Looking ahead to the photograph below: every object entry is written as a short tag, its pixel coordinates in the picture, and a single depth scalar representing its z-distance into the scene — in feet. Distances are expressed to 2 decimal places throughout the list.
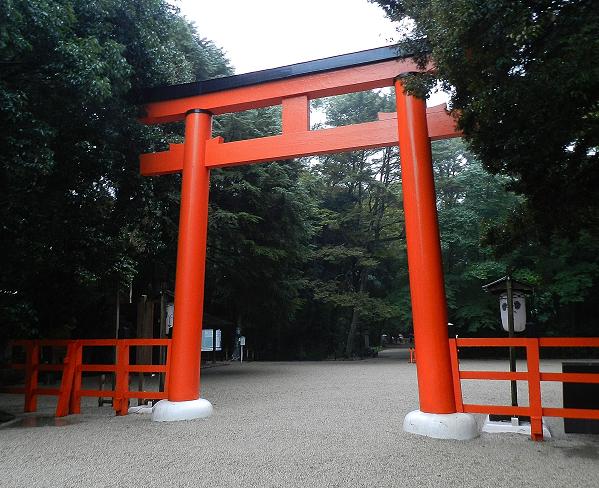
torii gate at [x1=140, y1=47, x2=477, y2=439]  18.52
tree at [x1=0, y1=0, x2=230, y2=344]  19.57
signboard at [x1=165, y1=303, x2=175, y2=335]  31.04
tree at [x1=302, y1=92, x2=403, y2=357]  75.92
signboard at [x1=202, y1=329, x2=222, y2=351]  60.80
